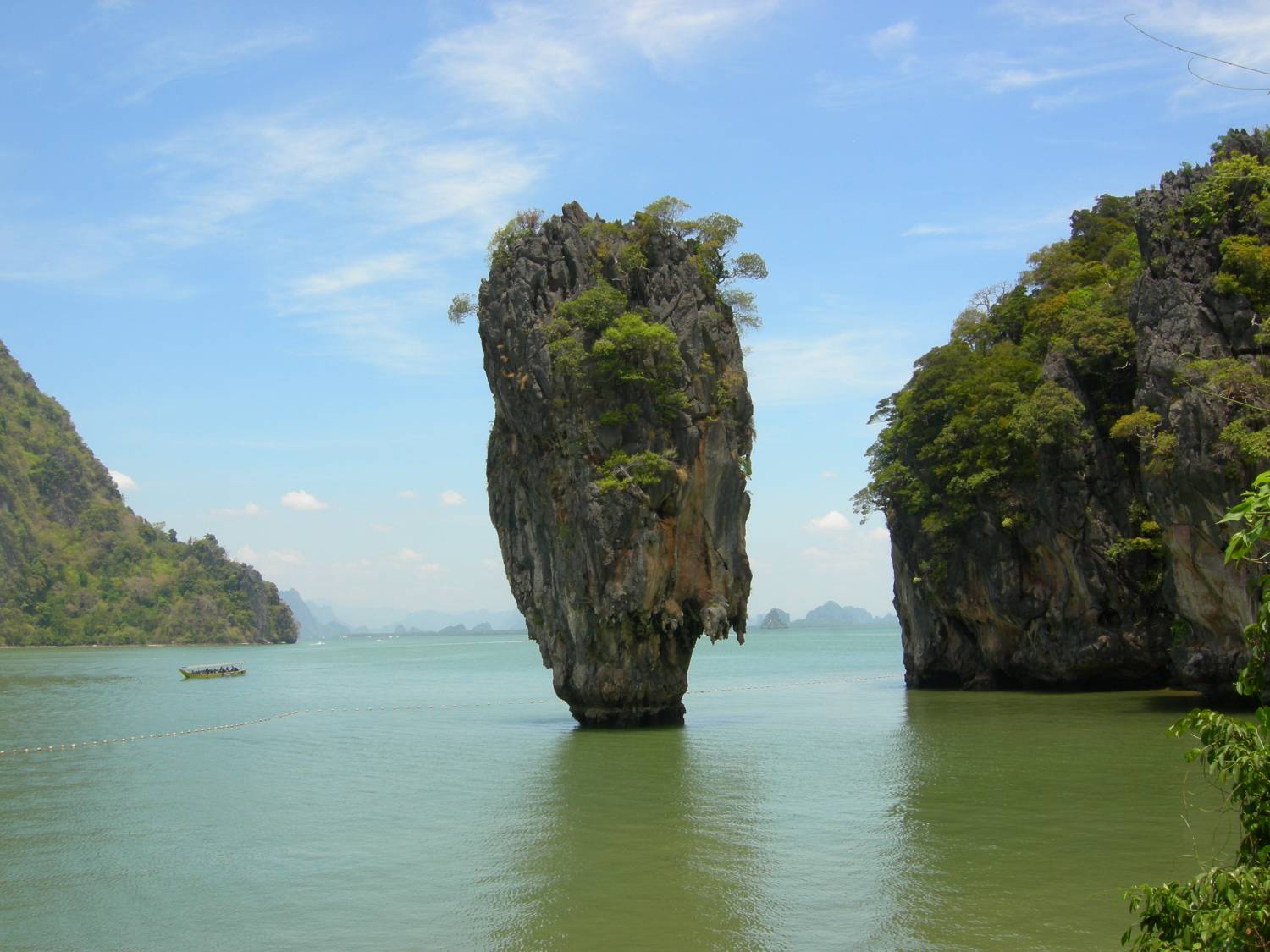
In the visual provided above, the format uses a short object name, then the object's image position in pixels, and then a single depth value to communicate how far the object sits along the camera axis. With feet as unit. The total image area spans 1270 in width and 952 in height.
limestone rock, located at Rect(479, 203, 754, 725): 88.28
